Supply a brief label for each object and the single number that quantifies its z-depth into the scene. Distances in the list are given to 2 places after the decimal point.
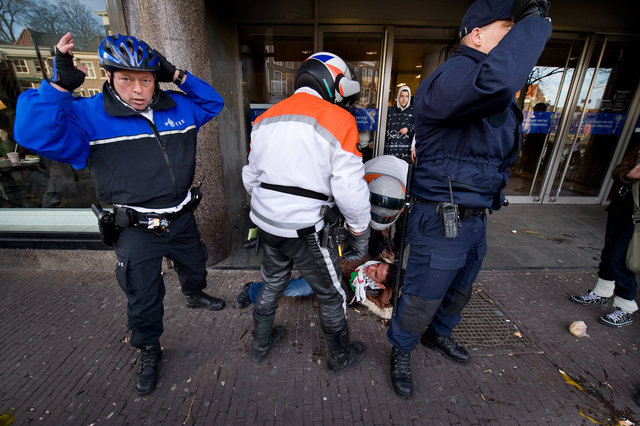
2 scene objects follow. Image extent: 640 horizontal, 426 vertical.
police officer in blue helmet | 1.62
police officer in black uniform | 1.38
